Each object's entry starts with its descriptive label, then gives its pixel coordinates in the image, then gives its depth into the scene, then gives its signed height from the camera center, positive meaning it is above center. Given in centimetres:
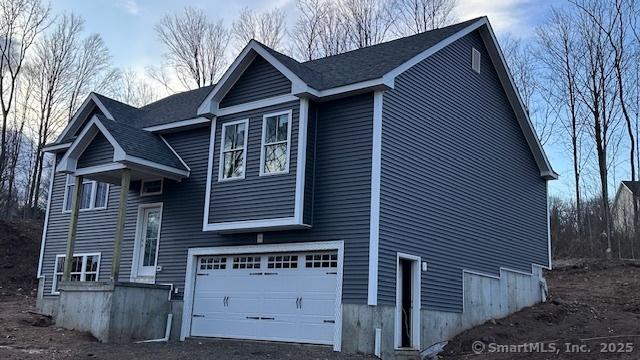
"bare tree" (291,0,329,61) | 3638 +1567
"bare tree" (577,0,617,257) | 2838 +1012
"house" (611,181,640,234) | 3088 +635
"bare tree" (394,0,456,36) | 3378 +1591
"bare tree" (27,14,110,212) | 3816 +1233
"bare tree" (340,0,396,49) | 3519 +1573
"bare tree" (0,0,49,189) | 3600 +1341
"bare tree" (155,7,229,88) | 3916 +1648
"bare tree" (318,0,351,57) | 3566 +1518
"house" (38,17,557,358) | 1344 +235
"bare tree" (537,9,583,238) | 2983 +1019
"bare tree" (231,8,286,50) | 3834 +1724
